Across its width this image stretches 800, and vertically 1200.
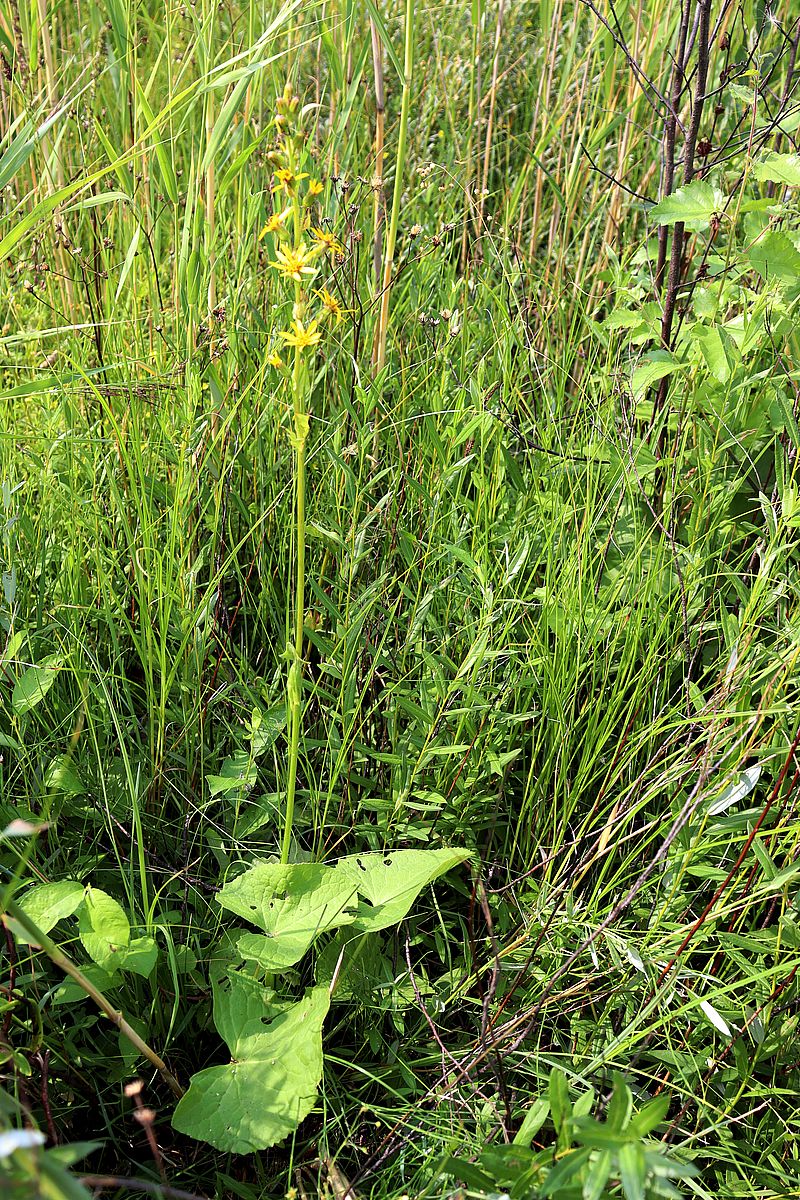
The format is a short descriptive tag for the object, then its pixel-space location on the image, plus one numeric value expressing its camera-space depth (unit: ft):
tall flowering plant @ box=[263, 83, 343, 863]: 3.38
